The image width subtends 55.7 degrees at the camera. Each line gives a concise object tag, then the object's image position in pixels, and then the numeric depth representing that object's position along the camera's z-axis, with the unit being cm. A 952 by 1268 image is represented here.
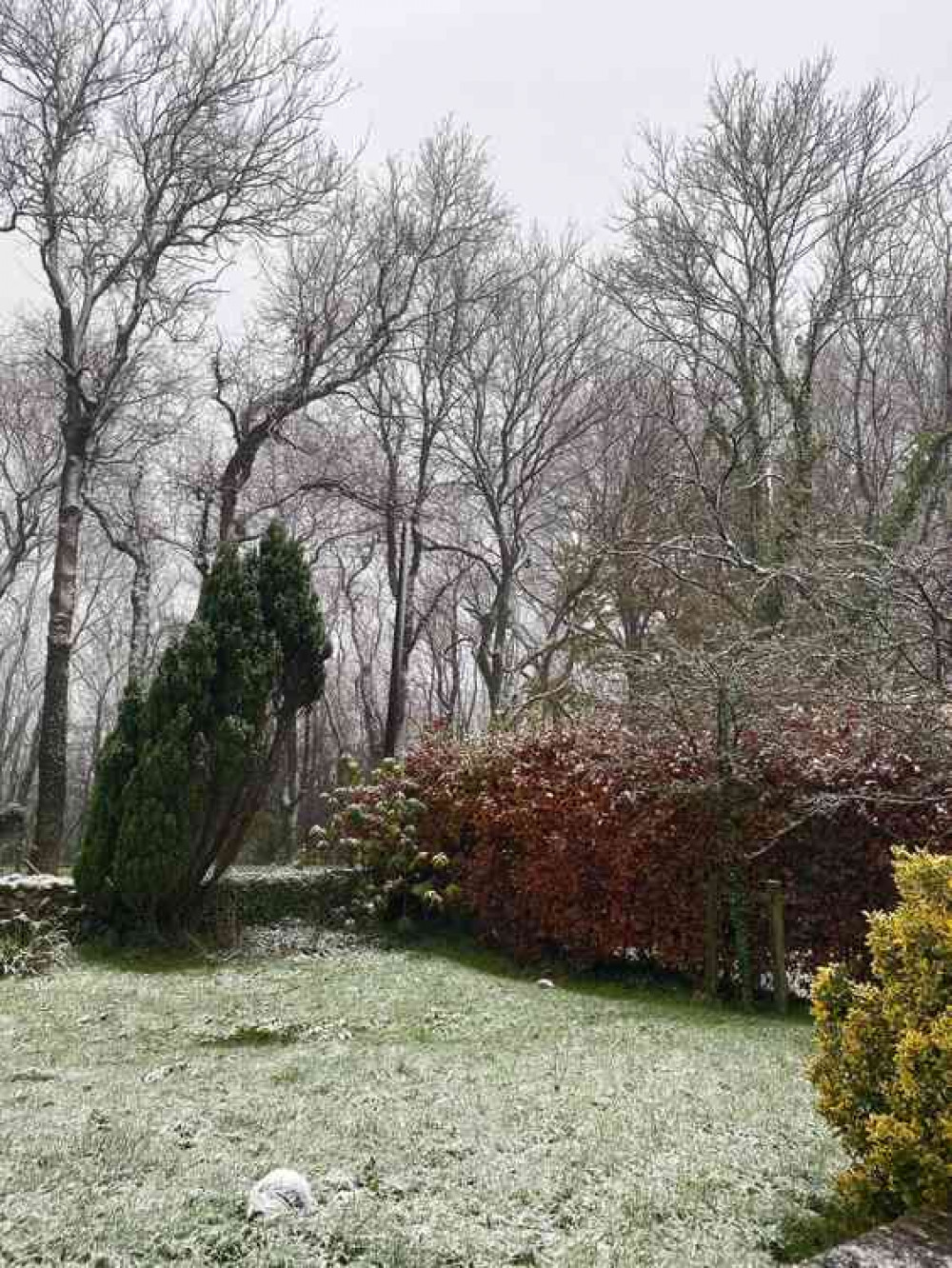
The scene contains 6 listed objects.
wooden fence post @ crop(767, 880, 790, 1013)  566
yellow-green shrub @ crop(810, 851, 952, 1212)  221
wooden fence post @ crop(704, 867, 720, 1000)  595
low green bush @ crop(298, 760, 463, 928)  774
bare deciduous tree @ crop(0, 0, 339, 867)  1041
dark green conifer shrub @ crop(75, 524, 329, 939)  672
